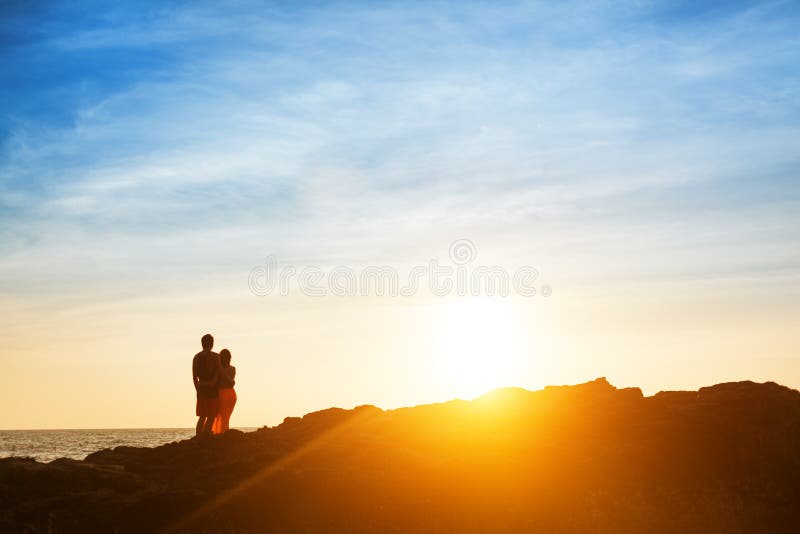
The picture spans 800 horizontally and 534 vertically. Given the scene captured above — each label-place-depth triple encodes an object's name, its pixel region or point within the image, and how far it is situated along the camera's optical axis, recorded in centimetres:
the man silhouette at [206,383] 1834
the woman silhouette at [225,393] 1870
